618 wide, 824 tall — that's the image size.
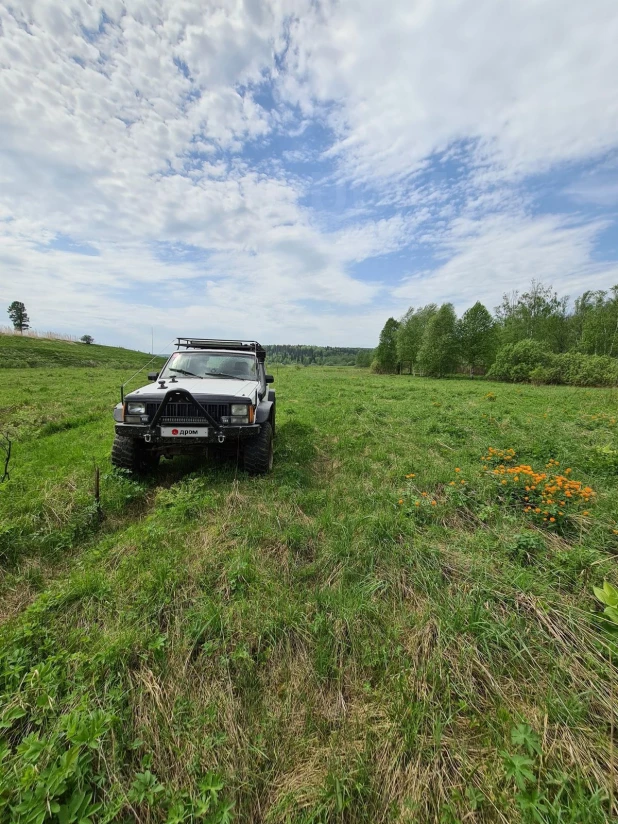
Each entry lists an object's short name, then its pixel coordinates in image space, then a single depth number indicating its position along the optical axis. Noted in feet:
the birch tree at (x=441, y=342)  128.57
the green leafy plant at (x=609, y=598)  7.06
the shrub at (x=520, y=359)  105.29
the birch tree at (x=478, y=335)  127.03
